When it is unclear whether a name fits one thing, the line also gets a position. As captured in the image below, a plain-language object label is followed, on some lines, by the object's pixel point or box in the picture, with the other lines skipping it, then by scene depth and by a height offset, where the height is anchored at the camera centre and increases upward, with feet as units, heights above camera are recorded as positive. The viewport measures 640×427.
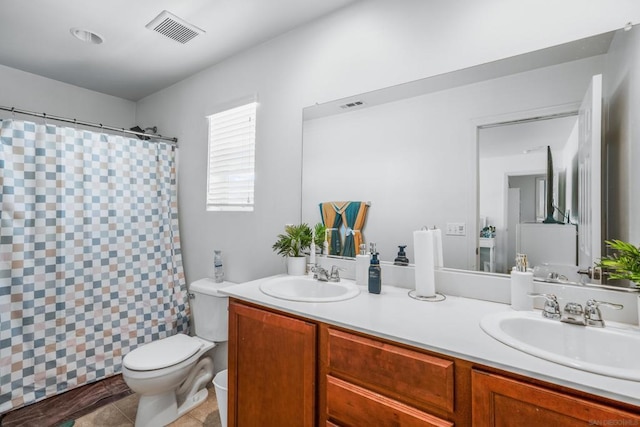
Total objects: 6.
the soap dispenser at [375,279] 4.58 -0.87
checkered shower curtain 6.36 -0.93
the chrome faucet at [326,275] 5.34 -0.96
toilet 5.63 -2.76
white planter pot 5.85 -0.89
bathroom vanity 2.36 -1.42
